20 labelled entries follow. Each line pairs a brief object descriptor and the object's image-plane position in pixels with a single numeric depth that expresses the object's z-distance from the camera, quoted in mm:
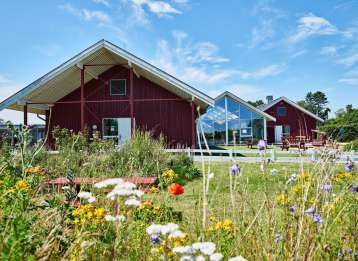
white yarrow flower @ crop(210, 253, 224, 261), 1106
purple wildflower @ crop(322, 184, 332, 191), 2255
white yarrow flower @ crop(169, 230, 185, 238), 1218
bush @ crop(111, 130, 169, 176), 7969
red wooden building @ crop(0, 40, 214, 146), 18469
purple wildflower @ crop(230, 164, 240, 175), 2018
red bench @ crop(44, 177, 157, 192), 4227
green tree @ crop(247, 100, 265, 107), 106738
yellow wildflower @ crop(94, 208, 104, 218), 2371
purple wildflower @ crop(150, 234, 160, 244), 1573
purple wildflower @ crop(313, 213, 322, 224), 1804
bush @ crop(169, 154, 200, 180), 9047
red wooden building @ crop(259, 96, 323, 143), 38222
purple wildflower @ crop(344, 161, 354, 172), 2580
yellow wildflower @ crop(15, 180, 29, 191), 2563
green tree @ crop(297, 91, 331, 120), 115500
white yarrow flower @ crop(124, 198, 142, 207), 1337
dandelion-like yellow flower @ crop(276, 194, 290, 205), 2138
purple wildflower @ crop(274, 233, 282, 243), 2086
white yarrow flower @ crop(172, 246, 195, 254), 1170
